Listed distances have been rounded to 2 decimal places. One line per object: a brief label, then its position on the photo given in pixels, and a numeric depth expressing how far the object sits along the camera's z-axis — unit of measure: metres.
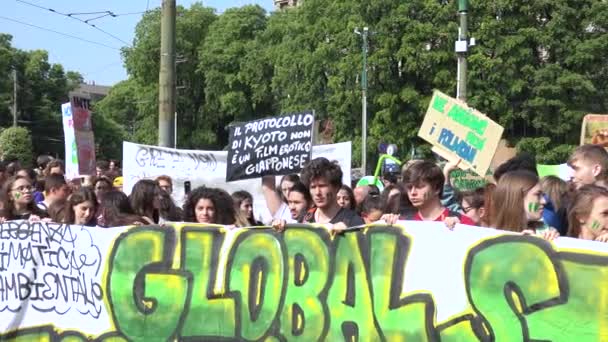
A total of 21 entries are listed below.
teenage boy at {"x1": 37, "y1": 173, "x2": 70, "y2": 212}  6.80
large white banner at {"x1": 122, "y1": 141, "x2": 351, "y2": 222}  9.60
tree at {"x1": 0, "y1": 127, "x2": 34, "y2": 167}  34.91
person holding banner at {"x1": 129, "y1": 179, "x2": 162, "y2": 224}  5.71
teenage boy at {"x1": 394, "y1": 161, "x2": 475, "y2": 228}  4.61
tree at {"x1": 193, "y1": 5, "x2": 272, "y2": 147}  50.62
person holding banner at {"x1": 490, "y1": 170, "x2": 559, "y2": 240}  4.16
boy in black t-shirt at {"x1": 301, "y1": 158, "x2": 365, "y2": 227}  4.99
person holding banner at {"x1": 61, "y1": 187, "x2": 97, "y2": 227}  5.72
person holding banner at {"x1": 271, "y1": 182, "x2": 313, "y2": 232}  5.50
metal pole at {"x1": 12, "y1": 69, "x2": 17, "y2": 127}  55.79
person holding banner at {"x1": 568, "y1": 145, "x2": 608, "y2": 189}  5.01
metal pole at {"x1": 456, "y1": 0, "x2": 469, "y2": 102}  12.63
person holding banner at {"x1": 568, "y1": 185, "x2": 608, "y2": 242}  4.06
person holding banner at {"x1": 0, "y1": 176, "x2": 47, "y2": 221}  6.17
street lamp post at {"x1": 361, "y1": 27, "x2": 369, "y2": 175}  34.25
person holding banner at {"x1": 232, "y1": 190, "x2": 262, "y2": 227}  6.50
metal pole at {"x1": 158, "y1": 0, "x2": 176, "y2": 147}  9.73
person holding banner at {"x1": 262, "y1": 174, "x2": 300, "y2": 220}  6.69
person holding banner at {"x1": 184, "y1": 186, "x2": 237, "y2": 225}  5.27
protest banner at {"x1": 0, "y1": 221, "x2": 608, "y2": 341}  3.88
